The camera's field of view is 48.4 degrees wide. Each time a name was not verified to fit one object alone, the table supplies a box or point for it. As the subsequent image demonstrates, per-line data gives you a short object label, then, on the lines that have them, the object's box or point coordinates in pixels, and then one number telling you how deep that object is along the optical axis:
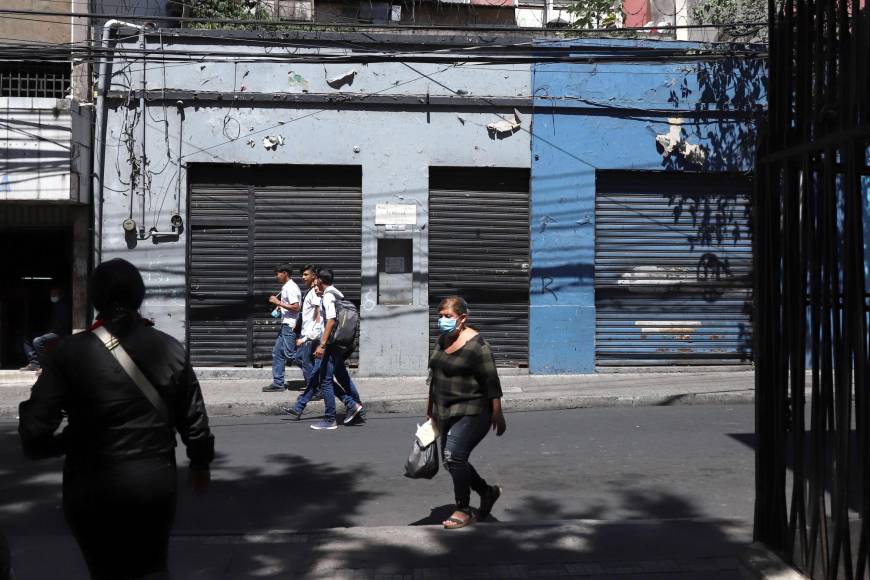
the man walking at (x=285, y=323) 13.12
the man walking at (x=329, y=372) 10.32
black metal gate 3.72
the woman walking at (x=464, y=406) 6.30
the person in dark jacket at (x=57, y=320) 14.84
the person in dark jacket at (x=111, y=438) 3.71
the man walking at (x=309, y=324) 11.64
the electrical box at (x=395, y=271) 14.90
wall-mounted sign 14.71
